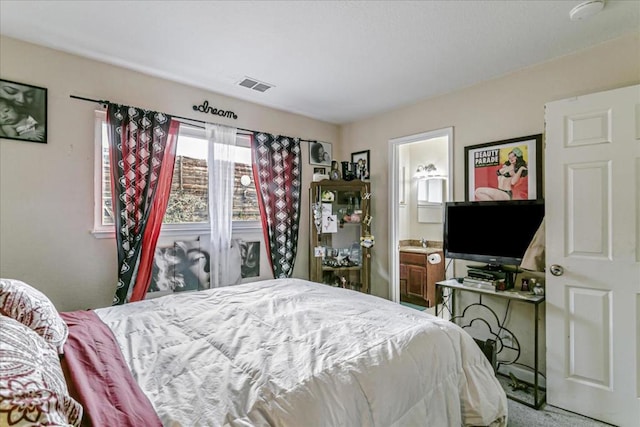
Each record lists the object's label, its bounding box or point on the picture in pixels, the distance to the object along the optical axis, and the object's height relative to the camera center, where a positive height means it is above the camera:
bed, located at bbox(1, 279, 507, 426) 0.96 -0.58
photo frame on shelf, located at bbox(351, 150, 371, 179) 3.80 +0.65
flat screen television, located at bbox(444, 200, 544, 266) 2.38 -0.10
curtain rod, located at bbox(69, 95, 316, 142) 2.32 +0.88
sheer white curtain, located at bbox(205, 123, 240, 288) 2.95 +0.15
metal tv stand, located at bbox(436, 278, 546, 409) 2.21 -0.94
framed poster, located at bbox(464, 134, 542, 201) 2.50 +0.41
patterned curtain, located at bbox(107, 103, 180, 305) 2.40 +0.24
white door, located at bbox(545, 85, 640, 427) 1.92 -0.24
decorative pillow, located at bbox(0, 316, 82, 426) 0.60 -0.38
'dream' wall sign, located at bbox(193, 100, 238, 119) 2.93 +1.02
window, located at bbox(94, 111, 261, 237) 2.45 +0.27
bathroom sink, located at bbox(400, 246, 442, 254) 4.36 -0.48
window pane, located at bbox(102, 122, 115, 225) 2.45 +0.24
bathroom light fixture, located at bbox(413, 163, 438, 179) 4.83 +0.73
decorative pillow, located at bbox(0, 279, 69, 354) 1.18 -0.38
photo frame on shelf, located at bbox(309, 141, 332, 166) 3.80 +0.79
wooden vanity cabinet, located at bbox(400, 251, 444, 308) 4.28 -0.86
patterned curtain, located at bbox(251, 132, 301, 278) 3.27 +0.25
